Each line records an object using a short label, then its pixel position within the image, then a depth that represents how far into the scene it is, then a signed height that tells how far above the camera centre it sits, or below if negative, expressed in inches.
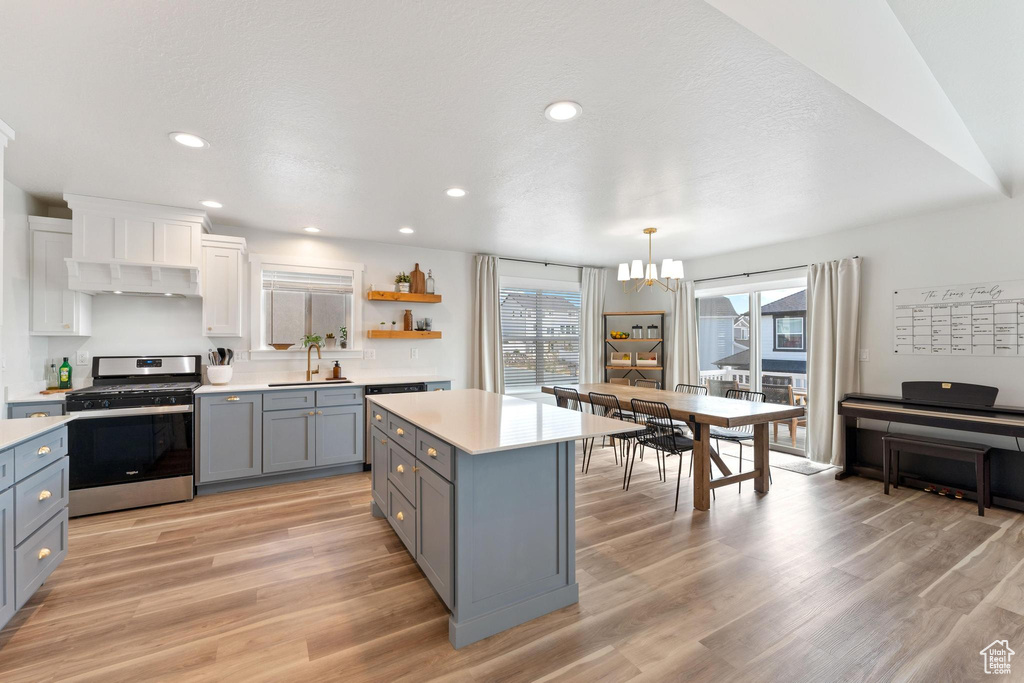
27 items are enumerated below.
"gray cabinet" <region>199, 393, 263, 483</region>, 146.7 -33.4
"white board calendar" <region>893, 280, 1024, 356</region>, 141.4 +6.9
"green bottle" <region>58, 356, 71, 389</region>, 141.2 -11.5
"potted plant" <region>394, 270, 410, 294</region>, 197.5 +25.6
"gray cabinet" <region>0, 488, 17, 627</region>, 74.4 -37.2
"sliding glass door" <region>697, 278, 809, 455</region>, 205.2 -1.7
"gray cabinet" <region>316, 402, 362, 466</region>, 165.3 -36.4
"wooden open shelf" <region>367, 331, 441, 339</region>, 192.7 +2.6
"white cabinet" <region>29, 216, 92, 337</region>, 134.1 +17.2
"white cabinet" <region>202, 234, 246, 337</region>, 155.3 +19.8
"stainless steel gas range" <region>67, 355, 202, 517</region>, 129.7 -31.3
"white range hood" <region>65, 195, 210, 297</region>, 134.3 +29.4
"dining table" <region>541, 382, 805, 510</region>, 132.7 -24.7
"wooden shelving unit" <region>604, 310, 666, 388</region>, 250.8 -2.4
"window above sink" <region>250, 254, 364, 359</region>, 175.9 +15.0
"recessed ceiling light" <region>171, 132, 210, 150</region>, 96.9 +44.7
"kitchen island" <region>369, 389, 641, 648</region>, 75.4 -31.9
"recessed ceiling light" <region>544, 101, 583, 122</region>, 83.7 +44.5
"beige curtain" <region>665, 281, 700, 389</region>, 239.0 +0.5
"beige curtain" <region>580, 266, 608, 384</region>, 256.2 +7.5
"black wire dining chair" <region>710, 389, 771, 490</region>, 152.7 -33.6
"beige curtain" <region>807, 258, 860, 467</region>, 176.1 -4.0
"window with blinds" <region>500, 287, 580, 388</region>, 239.1 +2.1
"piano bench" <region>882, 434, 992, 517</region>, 132.1 -35.9
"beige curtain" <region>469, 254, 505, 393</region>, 220.1 +4.4
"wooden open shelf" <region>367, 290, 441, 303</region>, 190.9 +19.0
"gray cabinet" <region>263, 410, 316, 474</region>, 156.8 -36.6
